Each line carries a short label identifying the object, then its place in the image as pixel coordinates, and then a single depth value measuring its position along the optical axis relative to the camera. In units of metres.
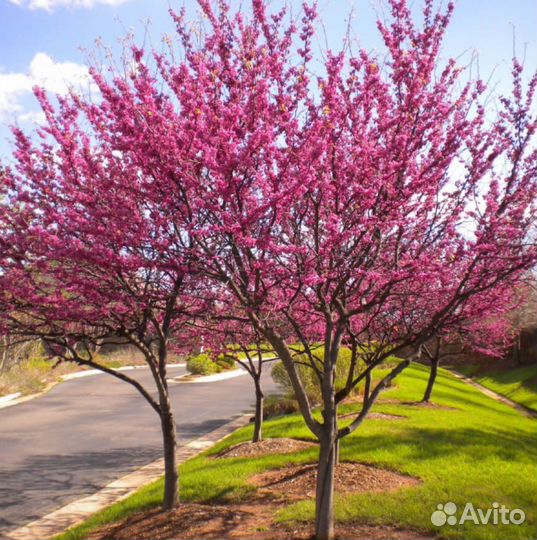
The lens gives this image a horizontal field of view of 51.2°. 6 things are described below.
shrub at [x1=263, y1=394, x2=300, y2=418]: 18.30
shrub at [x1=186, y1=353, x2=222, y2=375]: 34.16
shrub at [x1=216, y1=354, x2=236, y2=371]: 36.98
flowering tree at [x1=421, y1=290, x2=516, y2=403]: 14.07
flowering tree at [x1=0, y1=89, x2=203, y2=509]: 5.48
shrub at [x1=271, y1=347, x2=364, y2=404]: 18.34
